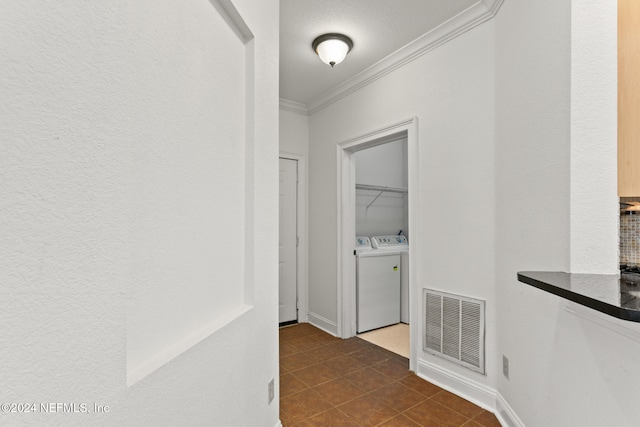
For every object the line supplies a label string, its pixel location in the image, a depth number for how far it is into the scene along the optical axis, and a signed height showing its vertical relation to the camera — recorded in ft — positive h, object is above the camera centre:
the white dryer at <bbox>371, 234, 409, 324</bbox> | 12.70 -2.73
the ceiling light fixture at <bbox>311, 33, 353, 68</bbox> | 8.31 +4.47
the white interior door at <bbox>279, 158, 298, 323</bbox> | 12.66 -1.16
